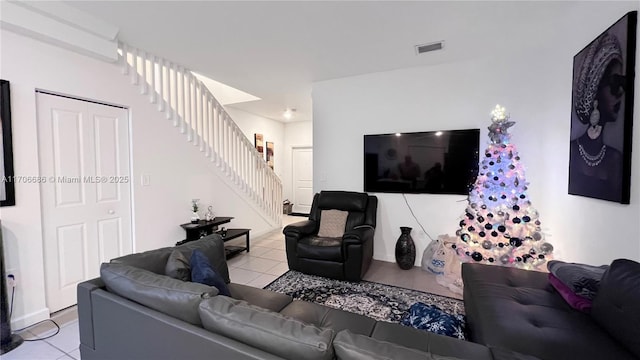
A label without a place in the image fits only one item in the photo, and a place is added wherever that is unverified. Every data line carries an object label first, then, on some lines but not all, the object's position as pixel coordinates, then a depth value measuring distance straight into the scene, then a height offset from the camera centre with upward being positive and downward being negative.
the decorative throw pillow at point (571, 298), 1.44 -0.75
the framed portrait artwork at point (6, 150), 1.94 +0.16
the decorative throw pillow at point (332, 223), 3.29 -0.69
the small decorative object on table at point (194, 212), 3.50 -0.56
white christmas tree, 2.53 -0.47
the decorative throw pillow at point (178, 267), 1.50 -0.57
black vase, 3.25 -1.02
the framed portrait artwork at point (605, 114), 1.58 +0.37
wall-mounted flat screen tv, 3.09 +0.09
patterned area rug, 2.31 -1.24
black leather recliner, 2.81 -0.82
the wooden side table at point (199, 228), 3.33 -0.76
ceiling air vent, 2.73 +1.31
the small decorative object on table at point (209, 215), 3.73 -0.64
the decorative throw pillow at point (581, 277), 1.45 -0.64
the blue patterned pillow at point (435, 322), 1.52 -0.93
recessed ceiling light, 5.64 +1.27
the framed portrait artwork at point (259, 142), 6.07 +0.65
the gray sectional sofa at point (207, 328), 0.84 -0.61
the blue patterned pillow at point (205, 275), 1.42 -0.58
